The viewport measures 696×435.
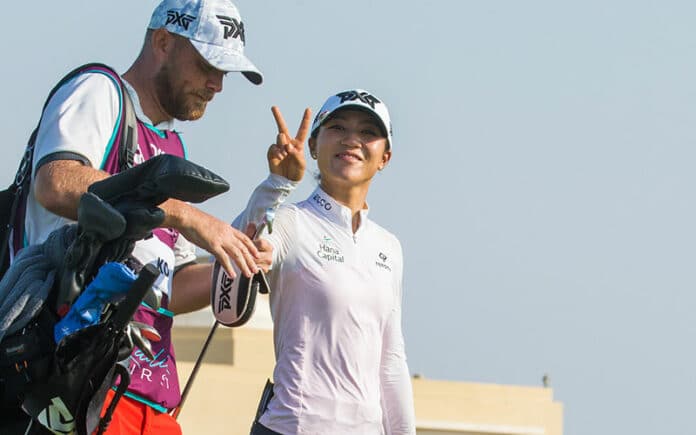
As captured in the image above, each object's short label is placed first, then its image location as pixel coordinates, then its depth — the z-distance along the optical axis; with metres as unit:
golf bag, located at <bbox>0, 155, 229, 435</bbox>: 8.20
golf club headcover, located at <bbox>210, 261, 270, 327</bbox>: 10.34
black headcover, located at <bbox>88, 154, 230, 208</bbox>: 8.17
